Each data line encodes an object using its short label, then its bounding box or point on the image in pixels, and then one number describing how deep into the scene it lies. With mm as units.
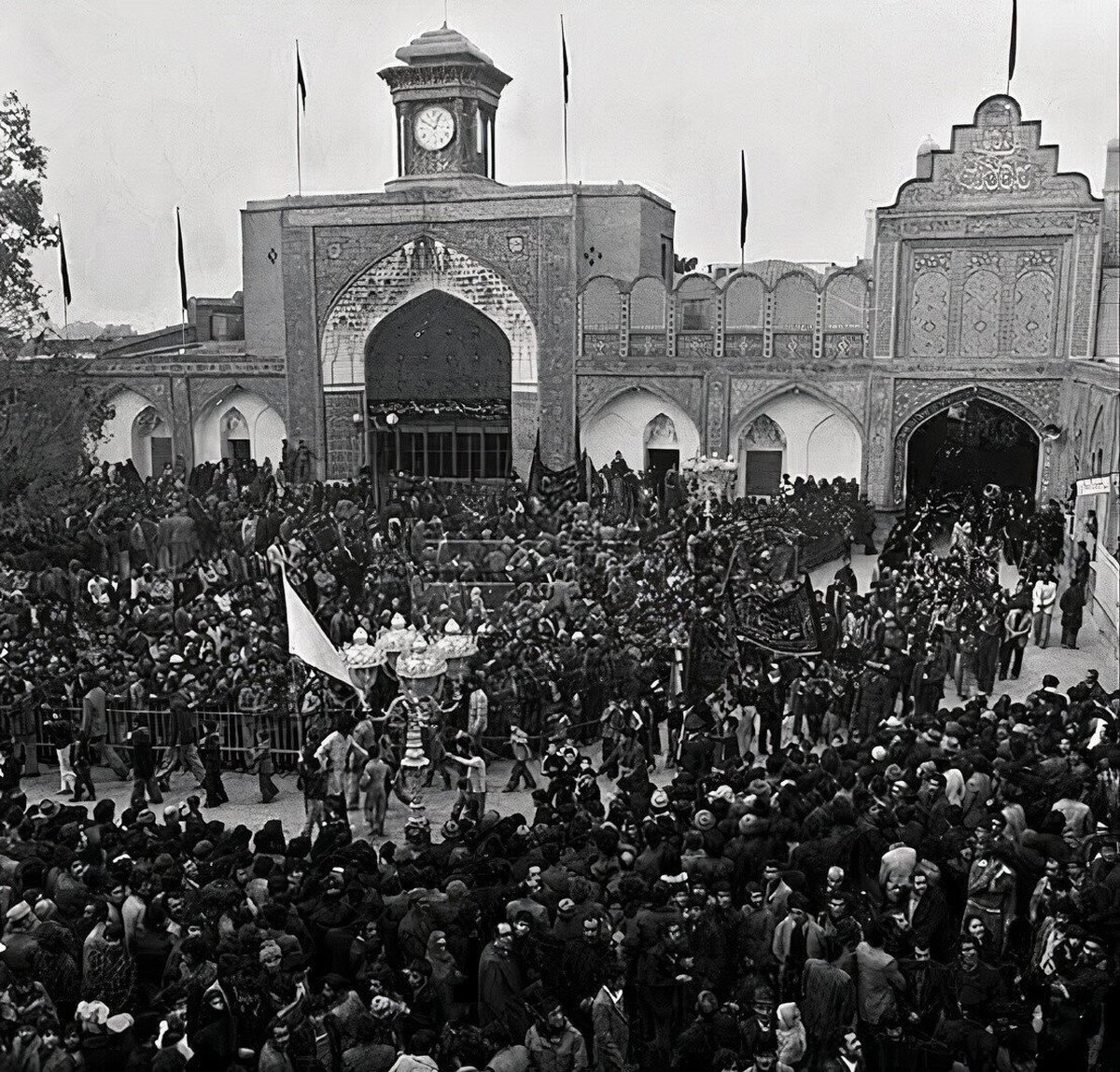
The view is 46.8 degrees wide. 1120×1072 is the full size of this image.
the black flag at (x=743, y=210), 31094
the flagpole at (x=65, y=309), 32344
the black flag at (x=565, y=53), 29203
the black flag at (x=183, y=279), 34375
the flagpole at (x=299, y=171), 32281
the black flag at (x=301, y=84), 30359
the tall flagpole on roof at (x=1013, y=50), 24672
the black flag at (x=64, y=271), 32375
